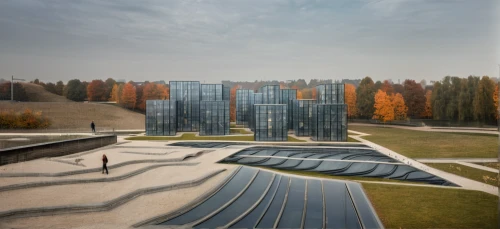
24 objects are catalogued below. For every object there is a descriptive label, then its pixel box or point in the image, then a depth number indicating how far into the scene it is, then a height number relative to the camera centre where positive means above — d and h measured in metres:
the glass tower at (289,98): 62.66 +1.70
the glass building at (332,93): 48.96 +2.06
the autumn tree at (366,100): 79.88 +1.59
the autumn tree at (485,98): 56.44 +1.45
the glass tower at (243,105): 76.06 +0.38
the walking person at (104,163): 21.09 -3.79
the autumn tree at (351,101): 82.75 +1.41
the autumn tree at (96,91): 92.59 +4.64
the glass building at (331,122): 45.00 -2.21
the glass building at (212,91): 64.38 +3.14
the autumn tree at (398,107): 71.88 -0.15
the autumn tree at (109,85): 96.06 +6.82
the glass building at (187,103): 62.50 +0.73
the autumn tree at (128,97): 87.56 +2.67
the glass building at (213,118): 53.09 -1.91
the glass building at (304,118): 52.59 -1.94
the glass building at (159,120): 53.69 -2.23
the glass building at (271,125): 45.81 -2.64
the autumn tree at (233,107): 93.41 -0.13
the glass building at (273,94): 64.00 +2.51
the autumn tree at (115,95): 89.88 +3.44
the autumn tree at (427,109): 74.00 -0.63
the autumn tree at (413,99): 77.31 +1.79
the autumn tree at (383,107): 68.75 -0.14
